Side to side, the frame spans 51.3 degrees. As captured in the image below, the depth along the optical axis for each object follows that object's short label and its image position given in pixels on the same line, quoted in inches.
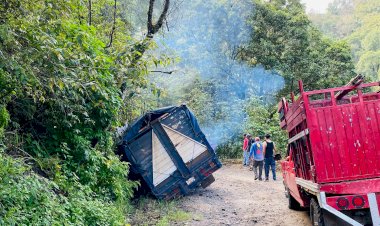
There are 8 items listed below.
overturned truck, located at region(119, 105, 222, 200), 402.0
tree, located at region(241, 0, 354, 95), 935.0
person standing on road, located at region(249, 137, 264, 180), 574.2
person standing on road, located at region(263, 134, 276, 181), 563.8
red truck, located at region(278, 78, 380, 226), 219.3
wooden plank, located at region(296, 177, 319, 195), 232.2
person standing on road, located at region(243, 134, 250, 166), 773.7
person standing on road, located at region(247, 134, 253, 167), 781.6
